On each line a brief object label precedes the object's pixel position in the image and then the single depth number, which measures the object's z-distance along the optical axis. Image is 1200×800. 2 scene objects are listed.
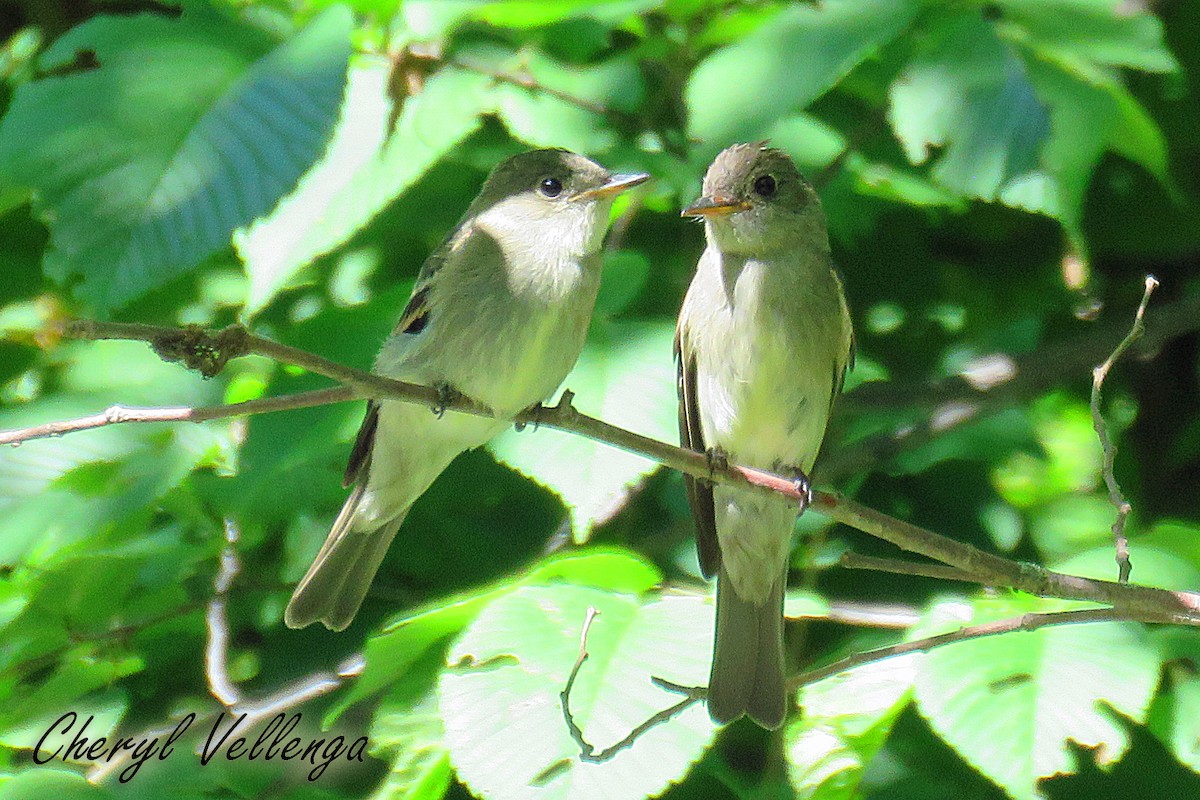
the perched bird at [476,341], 6.57
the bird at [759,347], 6.73
